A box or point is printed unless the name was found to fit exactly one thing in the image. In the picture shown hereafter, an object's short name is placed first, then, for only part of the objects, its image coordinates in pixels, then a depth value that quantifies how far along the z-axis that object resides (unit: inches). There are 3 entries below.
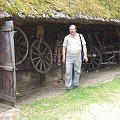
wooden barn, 191.1
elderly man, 230.3
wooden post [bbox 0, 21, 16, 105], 187.9
